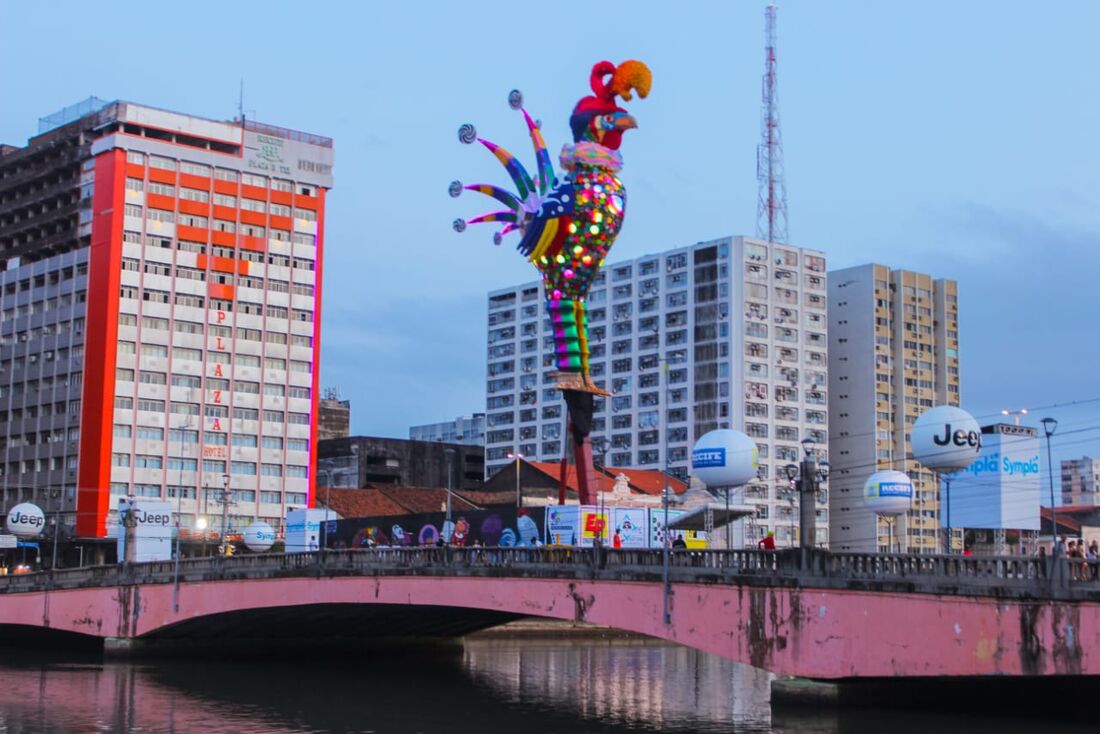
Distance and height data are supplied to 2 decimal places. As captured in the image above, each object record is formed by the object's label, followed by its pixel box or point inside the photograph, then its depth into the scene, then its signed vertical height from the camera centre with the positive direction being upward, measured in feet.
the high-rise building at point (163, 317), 388.37 +58.44
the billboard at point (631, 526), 236.02 +2.21
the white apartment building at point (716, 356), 485.97 +62.89
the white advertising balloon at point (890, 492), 222.07 +7.80
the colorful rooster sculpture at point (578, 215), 228.22 +50.55
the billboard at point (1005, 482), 283.18 +12.40
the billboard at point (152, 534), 305.53 -0.49
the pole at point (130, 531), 252.58 +0.06
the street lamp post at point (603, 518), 228.84 +3.29
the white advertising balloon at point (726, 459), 181.68 +10.16
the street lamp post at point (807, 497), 154.81 +4.94
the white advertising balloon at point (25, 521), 291.17 +1.71
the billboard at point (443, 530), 243.40 +1.19
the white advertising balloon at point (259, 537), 308.40 -0.77
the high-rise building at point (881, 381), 516.32 +58.62
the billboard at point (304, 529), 301.43 +1.06
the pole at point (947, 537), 175.22 +0.99
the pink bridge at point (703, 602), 137.39 -7.42
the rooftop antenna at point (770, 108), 475.72 +140.66
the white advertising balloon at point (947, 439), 196.34 +14.11
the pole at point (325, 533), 294.23 +0.33
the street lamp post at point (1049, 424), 146.41 +12.15
